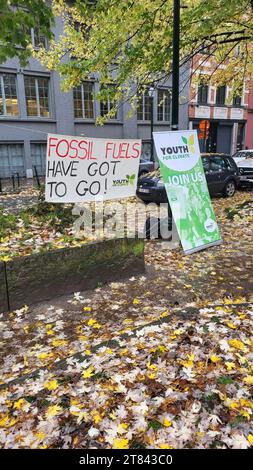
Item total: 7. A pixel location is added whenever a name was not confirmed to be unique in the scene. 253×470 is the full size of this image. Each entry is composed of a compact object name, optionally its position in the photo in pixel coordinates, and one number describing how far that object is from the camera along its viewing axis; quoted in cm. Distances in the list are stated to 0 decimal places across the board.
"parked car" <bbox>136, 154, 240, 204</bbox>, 1162
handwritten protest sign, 487
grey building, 1998
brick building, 2894
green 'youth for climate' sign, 618
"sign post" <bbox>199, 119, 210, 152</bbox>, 1617
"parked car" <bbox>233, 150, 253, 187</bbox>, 1553
